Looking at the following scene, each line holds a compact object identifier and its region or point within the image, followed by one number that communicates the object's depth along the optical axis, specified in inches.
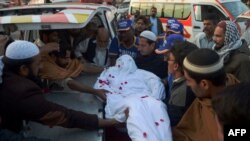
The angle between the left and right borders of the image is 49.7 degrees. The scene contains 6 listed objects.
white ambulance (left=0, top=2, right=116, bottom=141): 78.3
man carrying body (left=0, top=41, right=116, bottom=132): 70.6
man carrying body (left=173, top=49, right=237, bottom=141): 64.4
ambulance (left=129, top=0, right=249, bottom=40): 327.2
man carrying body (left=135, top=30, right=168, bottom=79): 120.6
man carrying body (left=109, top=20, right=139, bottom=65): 135.1
